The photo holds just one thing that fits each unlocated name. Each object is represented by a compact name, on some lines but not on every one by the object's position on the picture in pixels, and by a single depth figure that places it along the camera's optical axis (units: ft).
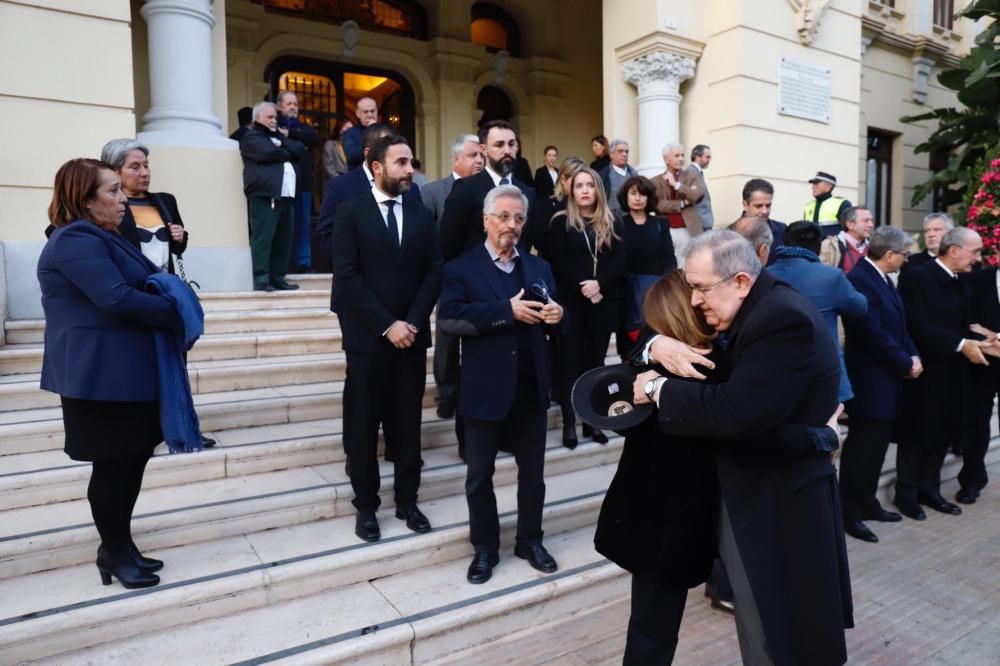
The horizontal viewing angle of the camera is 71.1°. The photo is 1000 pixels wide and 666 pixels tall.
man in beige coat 21.57
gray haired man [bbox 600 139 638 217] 22.80
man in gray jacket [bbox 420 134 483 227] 15.12
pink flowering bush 27.32
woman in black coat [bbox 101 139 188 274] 12.40
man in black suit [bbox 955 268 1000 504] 16.90
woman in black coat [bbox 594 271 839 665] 7.22
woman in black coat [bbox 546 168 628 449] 15.44
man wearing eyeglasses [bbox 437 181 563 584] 11.00
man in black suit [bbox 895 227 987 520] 15.70
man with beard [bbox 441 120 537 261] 14.47
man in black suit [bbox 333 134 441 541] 11.68
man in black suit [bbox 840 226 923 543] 14.49
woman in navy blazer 9.27
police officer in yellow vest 23.32
